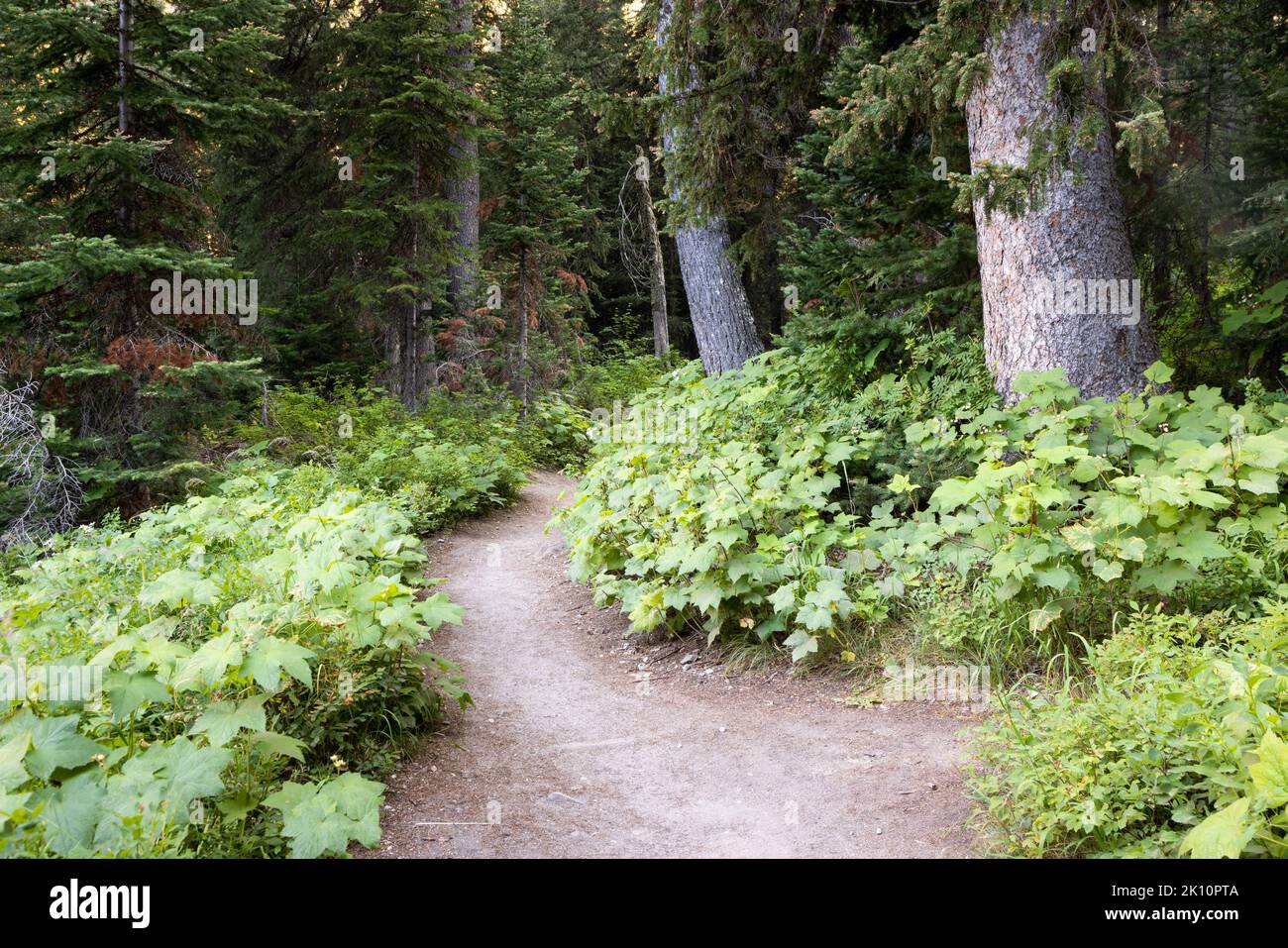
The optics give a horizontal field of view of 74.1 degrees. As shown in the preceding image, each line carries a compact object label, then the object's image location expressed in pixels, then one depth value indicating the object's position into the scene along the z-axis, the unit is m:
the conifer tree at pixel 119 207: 9.14
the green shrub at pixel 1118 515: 4.41
